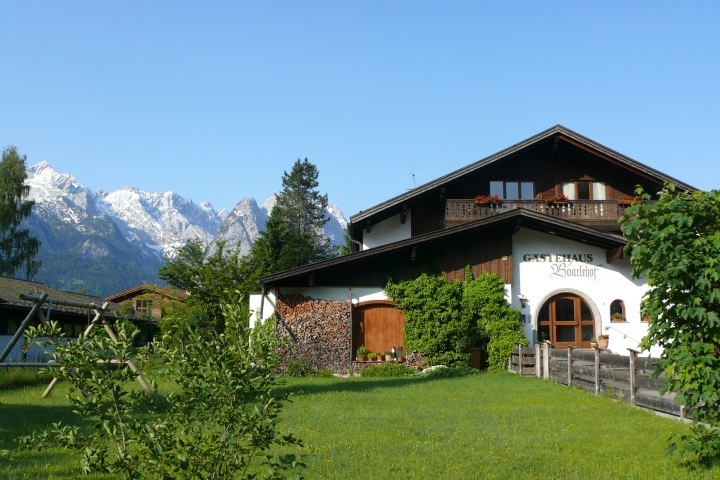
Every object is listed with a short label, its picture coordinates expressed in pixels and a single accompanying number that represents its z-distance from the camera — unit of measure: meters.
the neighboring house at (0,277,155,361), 28.11
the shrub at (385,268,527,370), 20.50
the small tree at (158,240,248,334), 25.72
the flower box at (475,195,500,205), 23.69
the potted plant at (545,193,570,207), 23.89
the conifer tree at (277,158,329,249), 77.31
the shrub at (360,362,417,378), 19.78
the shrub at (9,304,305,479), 3.98
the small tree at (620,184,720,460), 6.64
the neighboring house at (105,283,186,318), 26.60
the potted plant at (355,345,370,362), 20.70
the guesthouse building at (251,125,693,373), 20.67
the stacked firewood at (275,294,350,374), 20.50
